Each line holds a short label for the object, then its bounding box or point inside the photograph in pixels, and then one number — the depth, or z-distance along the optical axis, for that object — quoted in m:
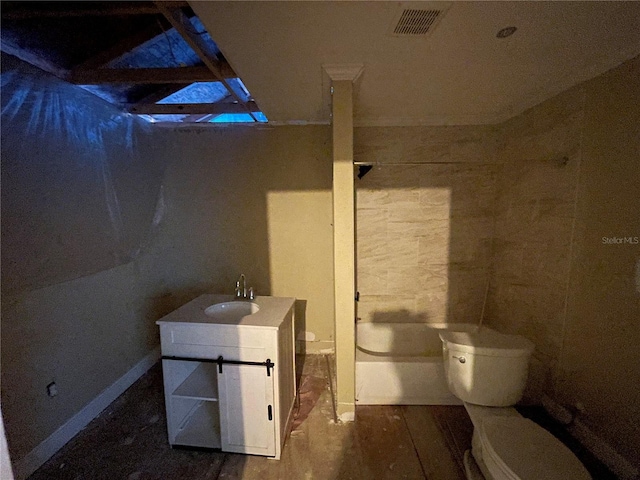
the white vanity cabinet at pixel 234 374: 1.42
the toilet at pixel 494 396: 1.15
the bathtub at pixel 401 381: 1.91
